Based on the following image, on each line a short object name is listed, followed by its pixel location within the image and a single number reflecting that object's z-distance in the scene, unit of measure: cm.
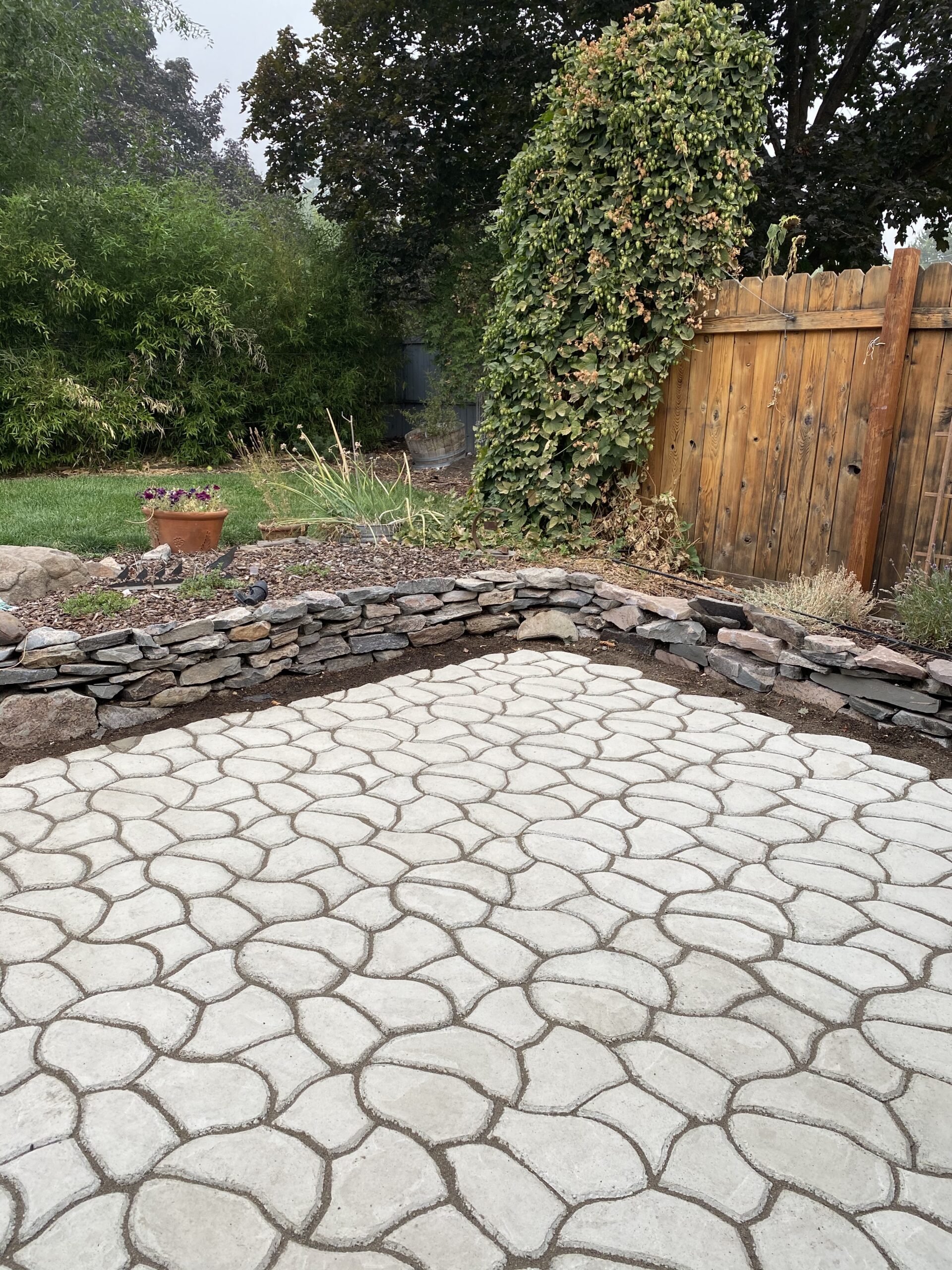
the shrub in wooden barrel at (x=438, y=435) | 1130
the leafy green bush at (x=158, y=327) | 850
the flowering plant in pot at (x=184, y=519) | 514
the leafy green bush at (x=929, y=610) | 388
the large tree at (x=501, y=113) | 966
